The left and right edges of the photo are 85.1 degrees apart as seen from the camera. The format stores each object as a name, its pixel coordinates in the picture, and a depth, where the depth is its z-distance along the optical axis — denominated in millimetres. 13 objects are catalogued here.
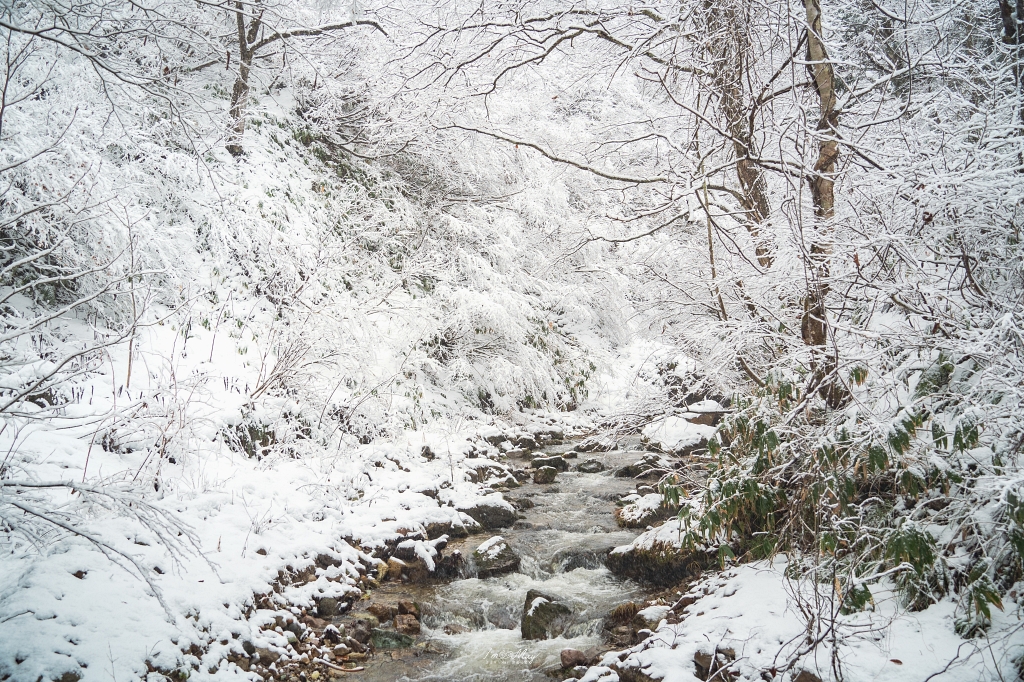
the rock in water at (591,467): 9453
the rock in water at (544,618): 4859
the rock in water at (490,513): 7023
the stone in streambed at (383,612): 5027
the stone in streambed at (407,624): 4906
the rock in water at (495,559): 5906
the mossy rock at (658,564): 5074
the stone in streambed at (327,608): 4910
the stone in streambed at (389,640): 4688
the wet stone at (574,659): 4266
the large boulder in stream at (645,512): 6773
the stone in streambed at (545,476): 8883
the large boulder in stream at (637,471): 8968
